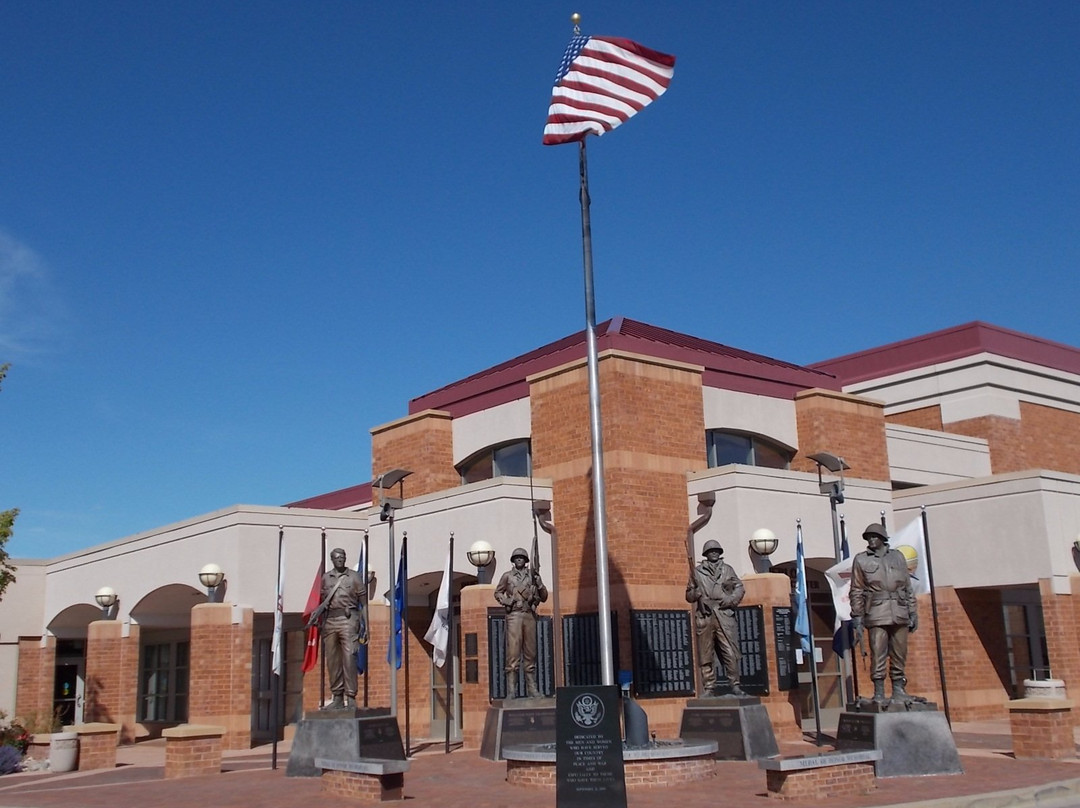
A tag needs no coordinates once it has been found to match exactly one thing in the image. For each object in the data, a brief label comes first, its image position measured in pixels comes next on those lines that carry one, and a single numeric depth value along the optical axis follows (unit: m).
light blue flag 19.02
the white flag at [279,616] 18.61
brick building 21.58
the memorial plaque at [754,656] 20.64
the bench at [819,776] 12.38
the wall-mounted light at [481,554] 21.23
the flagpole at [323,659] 17.54
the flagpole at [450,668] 23.88
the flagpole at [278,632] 18.52
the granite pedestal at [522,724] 17.39
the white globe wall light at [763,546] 20.94
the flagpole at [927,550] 18.00
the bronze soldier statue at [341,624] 16.67
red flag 18.05
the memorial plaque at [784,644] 20.75
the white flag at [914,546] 18.22
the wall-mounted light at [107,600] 26.53
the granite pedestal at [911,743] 14.21
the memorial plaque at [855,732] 14.41
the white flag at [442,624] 19.11
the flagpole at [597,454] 14.42
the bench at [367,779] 13.16
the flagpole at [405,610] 19.58
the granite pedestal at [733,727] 16.44
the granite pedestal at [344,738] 15.91
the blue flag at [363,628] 17.30
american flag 15.73
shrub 19.19
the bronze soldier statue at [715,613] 17.34
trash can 18.83
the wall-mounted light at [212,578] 22.75
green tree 23.91
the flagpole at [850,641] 18.39
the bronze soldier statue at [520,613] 18.42
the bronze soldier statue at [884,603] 14.84
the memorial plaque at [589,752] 11.34
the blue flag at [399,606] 19.64
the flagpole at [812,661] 19.14
